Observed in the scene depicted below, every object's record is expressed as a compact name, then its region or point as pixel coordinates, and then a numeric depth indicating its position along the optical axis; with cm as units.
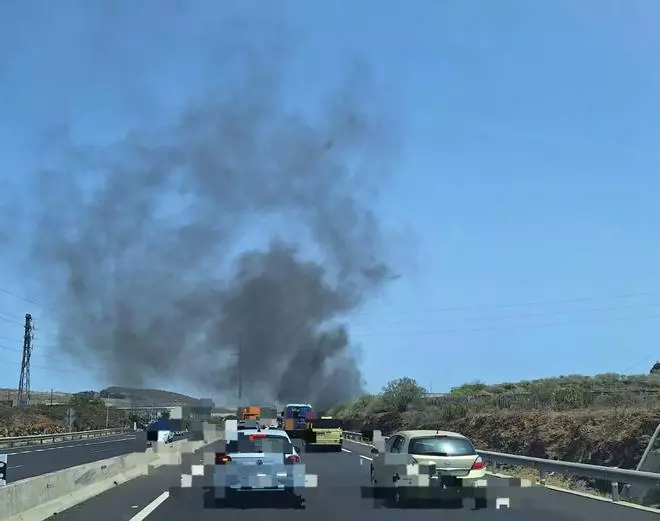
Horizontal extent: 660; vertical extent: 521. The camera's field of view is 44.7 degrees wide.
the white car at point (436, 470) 1664
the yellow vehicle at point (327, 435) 4831
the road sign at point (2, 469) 1429
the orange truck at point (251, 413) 7158
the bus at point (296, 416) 6231
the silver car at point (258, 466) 1705
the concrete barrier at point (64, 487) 1294
